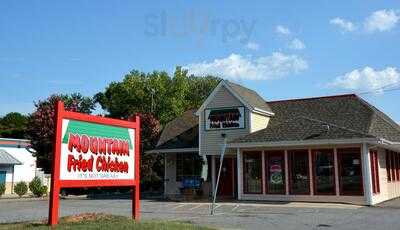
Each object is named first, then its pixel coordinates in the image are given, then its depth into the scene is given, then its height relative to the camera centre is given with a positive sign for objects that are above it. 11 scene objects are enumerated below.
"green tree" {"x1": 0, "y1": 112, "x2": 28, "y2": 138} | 69.51 +9.77
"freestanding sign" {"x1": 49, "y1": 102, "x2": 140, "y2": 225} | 12.91 +1.02
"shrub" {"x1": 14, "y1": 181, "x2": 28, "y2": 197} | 35.88 +0.23
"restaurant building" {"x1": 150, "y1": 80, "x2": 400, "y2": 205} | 23.66 +1.99
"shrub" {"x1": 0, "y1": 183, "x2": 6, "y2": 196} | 36.00 +0.28
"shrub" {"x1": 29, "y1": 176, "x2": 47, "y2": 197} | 35.53 +0.24
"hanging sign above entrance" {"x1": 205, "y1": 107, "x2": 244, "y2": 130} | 27.70 +3.90
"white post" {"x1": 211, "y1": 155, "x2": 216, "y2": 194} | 28.44 +1.02
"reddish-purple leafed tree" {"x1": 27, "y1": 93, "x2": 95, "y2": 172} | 34.75 +4.14
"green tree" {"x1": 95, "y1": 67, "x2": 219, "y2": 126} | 56.23 +10.68
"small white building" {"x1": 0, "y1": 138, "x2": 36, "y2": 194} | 44.66 +2.54
